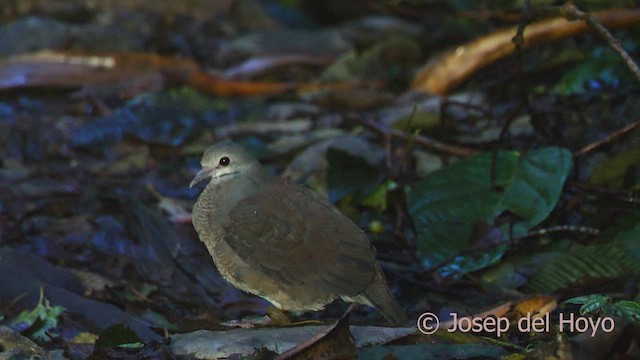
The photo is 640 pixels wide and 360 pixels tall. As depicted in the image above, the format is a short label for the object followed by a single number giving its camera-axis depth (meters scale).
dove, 8.15
